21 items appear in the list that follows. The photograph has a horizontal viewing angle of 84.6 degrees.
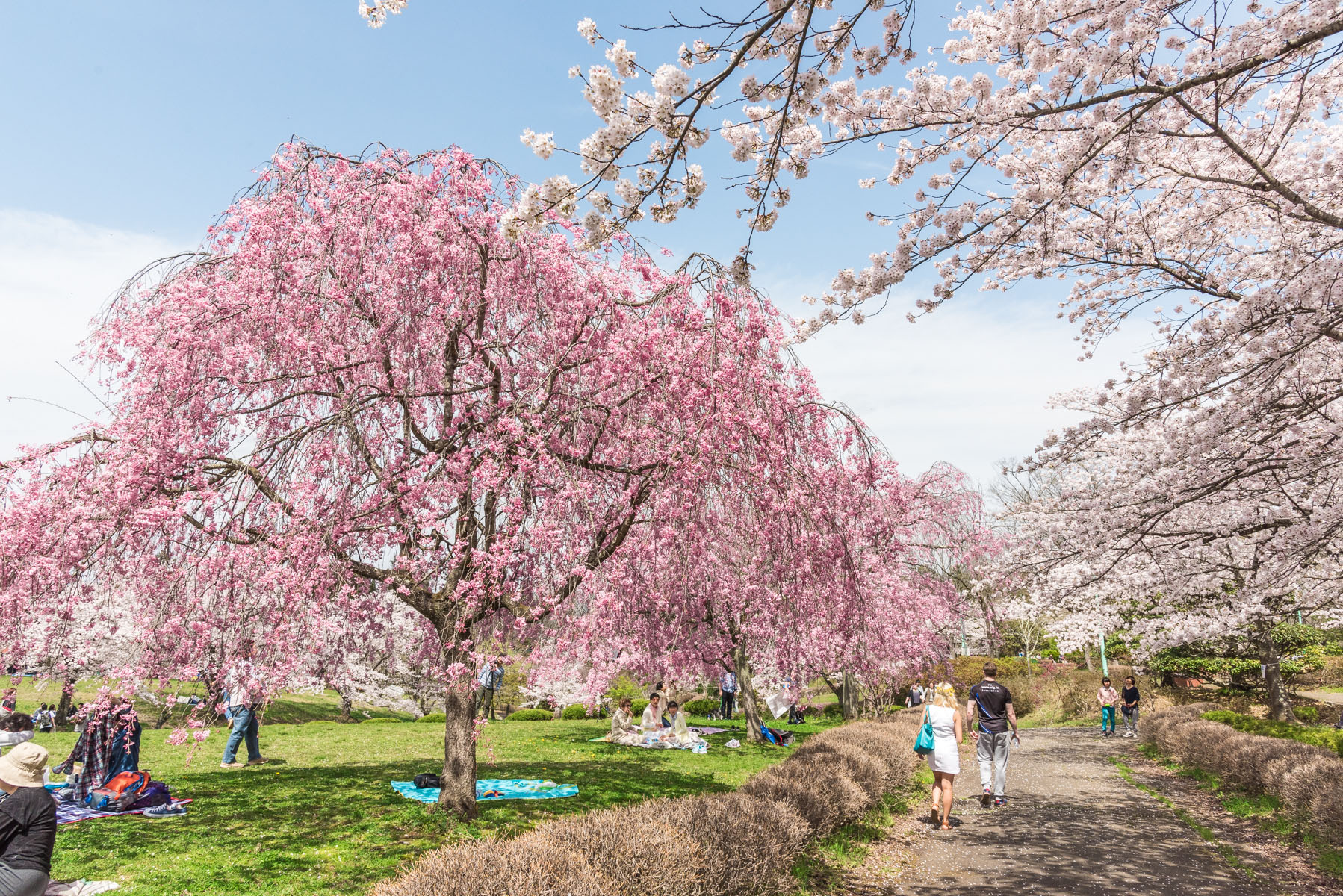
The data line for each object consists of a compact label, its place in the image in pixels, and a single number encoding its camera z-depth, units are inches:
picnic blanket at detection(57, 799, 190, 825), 314.5
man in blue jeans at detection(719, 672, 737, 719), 913.5
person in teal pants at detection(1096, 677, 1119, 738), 787.4
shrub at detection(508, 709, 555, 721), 1026.7
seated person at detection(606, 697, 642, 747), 667.4
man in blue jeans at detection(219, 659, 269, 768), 491.5
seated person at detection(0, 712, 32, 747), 355.3
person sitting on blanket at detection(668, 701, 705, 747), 653.9
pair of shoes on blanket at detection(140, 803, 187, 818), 326.7
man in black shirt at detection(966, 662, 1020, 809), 377.7
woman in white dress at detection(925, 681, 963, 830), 338.0
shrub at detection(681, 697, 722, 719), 1126.4
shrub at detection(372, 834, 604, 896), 142.4
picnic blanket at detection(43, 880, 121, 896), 220.2
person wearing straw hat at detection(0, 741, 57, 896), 170.9
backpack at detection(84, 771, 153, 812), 329.4
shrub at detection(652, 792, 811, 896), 190.2
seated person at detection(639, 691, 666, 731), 680.4
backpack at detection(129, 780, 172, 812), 335.6
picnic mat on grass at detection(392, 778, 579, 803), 375.2
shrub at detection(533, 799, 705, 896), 165.8
